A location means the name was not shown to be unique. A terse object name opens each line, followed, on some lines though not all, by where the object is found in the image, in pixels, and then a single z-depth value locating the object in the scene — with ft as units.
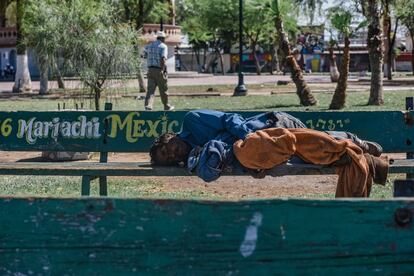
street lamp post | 85.15
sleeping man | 18.63
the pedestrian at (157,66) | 54.24
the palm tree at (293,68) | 63.57
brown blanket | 17.80
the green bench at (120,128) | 24.90
